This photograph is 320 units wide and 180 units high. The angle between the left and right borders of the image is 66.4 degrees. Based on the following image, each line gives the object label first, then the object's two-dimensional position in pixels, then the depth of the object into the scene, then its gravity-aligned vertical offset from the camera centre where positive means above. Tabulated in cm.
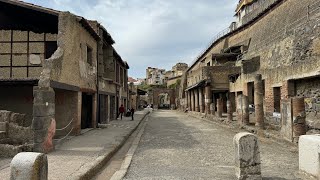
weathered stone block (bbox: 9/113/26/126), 764 -50
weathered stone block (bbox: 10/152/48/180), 325 -85
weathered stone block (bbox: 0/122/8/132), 729 -68
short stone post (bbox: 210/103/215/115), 1961 -58
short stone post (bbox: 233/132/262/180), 462 -109
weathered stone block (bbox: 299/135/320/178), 442 -101
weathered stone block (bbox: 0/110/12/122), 743 -39
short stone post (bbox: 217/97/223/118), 1752 -42
